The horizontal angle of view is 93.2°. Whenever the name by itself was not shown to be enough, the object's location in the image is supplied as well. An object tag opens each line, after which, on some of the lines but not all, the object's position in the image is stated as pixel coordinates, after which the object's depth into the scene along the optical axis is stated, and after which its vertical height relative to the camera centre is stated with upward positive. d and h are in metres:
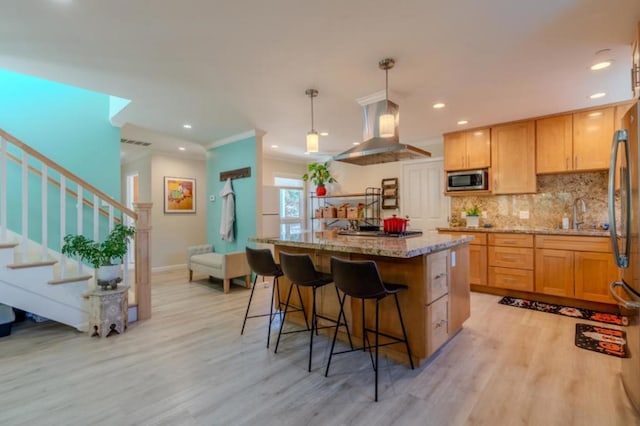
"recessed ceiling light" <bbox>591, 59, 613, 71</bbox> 2.59 +1.27
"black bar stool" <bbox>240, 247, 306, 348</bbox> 2.70 -0.45
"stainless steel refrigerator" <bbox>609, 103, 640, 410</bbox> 1.73 -0.15
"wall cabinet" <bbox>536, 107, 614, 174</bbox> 3.65 +0.88
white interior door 5.28 +0.29
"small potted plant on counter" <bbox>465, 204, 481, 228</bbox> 4.66 -0.09
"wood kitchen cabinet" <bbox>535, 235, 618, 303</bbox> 3.41 -0.67
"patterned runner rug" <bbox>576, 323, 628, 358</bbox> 2.54 -1.17
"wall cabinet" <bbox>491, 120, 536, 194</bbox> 4.12 +0.74
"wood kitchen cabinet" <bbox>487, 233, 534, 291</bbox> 3.91 -0.67
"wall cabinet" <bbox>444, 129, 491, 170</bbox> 4.48 +0.94
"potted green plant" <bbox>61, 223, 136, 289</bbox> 2.88 -0.36
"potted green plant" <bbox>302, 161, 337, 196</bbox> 6.22 +0.79
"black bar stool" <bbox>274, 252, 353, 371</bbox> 2.33 -0.46
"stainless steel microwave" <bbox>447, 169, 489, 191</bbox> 4.46 +0.47
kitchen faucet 3.98 -0.01
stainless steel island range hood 2.87 +0.63
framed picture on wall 6.16 +0.40
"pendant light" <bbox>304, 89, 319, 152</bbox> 3.10 +0.75
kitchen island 2.23 -0.57
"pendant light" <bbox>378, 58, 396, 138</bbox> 2.59 +0.82
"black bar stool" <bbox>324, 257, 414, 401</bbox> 1.95 -0.46
